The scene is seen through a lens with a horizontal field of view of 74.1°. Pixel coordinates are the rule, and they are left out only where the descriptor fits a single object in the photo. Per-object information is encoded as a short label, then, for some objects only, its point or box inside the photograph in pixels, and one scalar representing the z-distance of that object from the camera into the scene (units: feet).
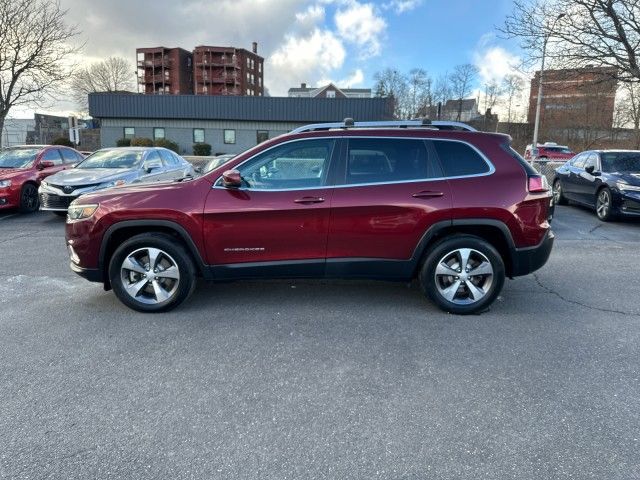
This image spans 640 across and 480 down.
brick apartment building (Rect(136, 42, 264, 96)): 231.50
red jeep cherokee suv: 13.38
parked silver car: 29.09
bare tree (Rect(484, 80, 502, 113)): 226.13
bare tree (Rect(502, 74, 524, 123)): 202.28
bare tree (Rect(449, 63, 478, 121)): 214.32
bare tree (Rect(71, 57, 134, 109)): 210.59
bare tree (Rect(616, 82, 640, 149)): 84.93
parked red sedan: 32.39
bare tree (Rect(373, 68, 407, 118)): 237.86
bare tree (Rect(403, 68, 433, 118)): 233.35
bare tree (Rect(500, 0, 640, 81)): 42.52
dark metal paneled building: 116.98
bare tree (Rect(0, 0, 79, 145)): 57.93
